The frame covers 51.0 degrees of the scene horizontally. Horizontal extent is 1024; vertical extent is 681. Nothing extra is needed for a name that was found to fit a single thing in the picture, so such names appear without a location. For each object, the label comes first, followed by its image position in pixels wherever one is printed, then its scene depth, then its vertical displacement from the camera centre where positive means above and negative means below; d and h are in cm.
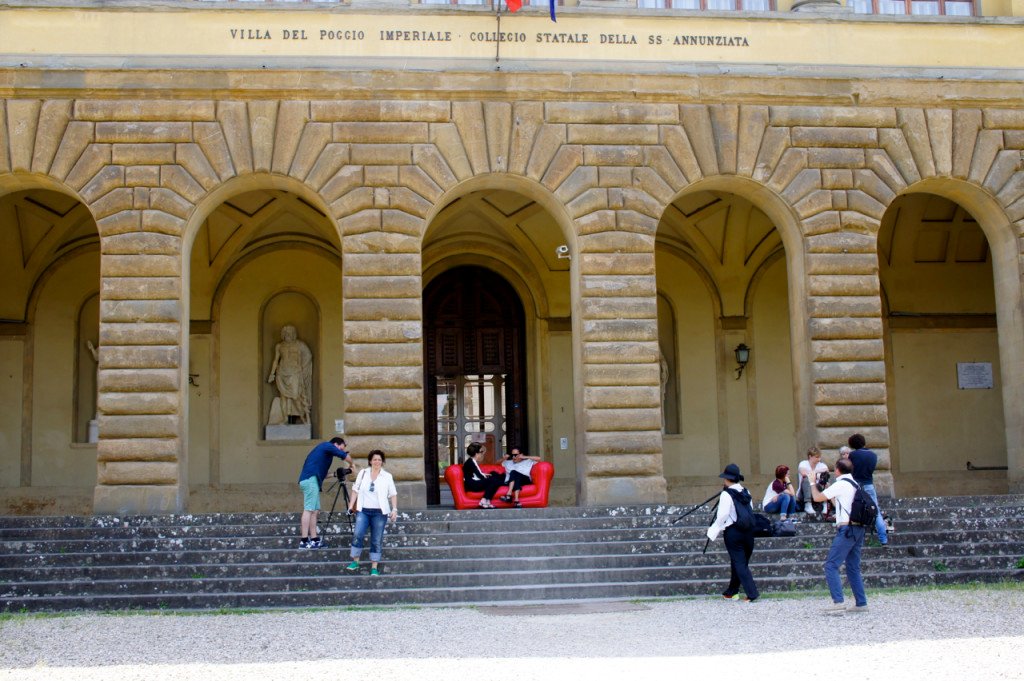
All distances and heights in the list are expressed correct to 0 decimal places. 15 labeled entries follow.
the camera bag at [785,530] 1352 -121
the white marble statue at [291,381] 2008 +122
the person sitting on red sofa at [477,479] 1622 -57
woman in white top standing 1241 -69
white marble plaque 2119 +104
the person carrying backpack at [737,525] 1148 -96
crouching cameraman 1313 -41
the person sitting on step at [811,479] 1445 -63
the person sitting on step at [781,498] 1402 -84
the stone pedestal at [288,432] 2005 +26
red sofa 1627 -75
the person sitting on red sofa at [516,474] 1630 -51
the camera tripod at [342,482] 1377 -48
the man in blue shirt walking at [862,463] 1254 -36
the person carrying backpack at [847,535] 1076 -103
